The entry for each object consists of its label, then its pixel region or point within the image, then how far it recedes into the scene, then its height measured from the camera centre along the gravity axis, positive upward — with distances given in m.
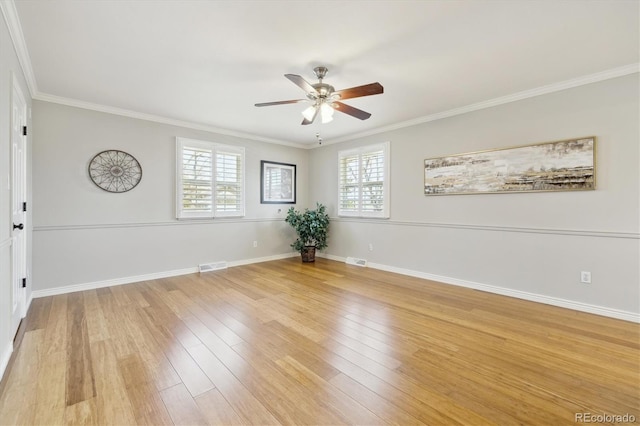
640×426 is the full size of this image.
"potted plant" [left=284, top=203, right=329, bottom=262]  5.75 -0.39
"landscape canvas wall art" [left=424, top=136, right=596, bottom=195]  3.14 +0.54
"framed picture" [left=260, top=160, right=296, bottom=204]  5.85 +0.60
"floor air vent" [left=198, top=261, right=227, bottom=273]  4.91 -0.99
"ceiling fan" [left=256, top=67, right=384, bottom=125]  2.57 +1.13
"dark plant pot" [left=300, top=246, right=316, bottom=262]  5.75 -0.87
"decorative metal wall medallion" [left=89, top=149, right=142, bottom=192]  3.95 +0.56
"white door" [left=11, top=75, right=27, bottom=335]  2.40 +0.07
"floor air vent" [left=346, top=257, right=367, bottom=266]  5.41 -0.98
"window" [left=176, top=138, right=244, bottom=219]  4.74 +0.55
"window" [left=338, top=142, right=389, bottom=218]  5.09 +0.56
